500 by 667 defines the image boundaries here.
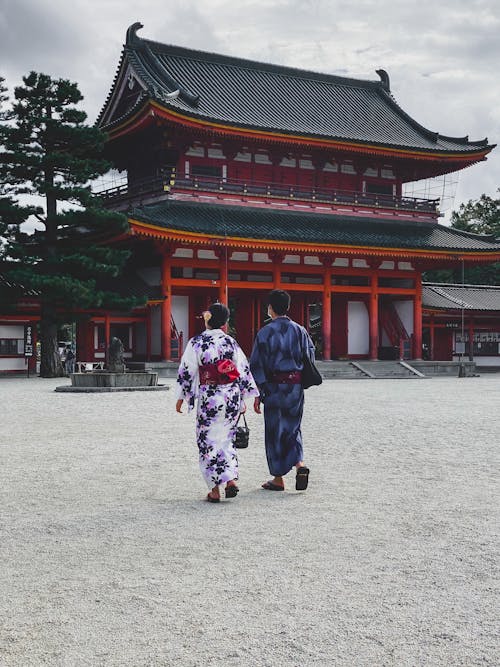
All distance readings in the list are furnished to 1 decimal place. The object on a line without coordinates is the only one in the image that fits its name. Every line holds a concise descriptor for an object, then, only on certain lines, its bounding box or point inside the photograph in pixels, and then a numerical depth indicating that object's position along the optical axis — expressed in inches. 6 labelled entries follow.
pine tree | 1049.5
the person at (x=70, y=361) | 1376.7
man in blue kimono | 307.3
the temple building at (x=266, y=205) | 1200.2
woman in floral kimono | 290.8
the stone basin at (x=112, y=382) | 840.2
